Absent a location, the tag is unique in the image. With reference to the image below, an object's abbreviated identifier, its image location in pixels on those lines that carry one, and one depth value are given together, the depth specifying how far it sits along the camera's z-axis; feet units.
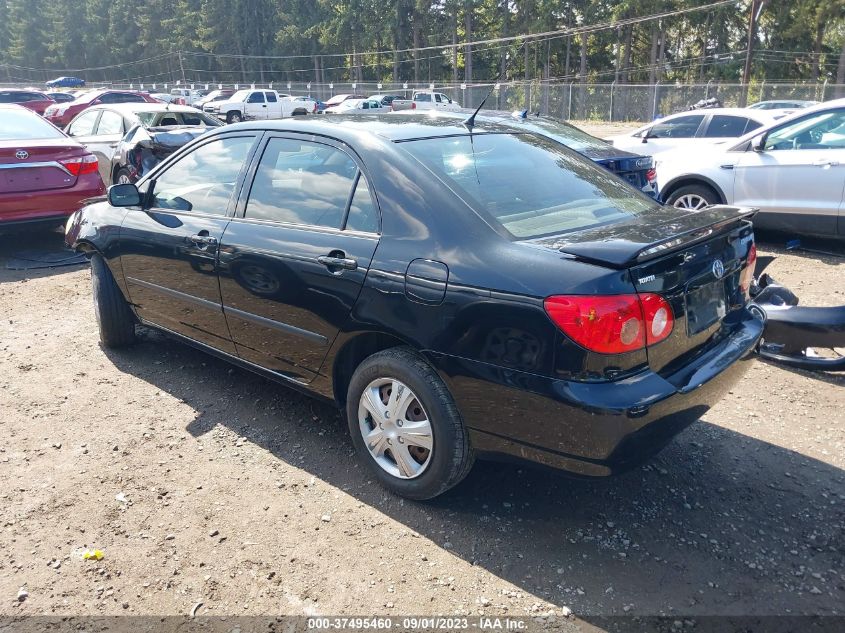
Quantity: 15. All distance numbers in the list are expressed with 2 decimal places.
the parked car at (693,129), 34.22
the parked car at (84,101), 63.57
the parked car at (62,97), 89.66
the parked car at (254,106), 118.21
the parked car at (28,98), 73.50
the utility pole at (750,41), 99.55
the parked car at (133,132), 32.91
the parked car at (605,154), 21.38
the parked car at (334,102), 132.05
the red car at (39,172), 24.75
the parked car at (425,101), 109.29
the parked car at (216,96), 133.71
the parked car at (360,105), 109.09
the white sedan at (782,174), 23.49
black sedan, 8.28
